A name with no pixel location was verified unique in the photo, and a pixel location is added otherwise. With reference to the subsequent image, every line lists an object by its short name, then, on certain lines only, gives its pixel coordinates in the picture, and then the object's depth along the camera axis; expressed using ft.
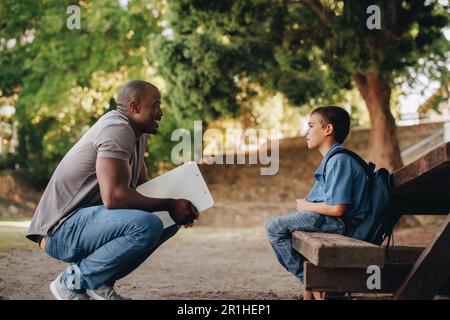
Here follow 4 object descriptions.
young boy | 12.96
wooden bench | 10.79
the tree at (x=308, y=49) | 38.29
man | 12.20
